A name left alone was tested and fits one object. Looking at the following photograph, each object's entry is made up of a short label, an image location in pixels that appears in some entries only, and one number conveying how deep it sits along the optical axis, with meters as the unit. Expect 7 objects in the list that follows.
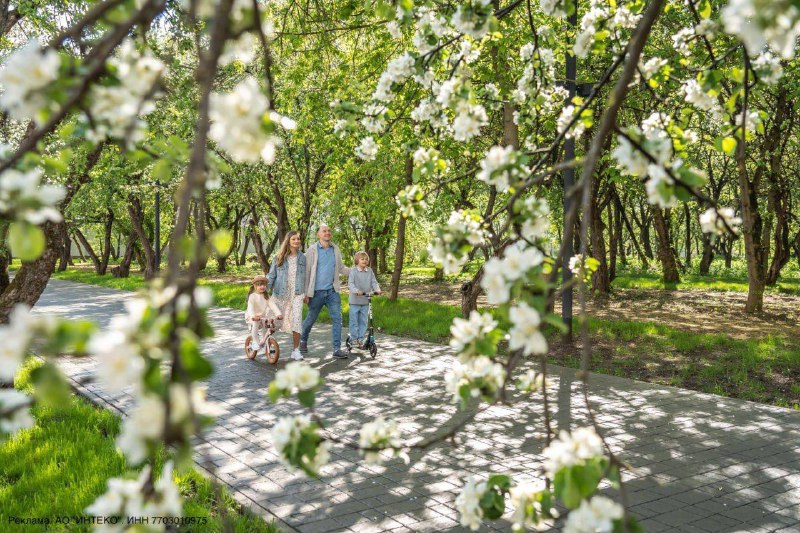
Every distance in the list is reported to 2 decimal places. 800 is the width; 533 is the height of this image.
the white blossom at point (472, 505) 2.61
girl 10.95
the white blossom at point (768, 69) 3.08
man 11.45
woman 11.26
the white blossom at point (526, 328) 1.92
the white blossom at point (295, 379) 2.38
